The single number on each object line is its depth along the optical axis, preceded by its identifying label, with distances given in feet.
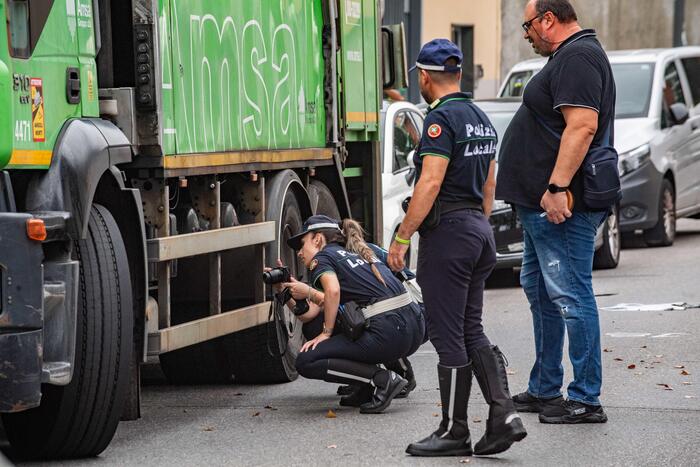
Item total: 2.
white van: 84.09
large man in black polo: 37.75
